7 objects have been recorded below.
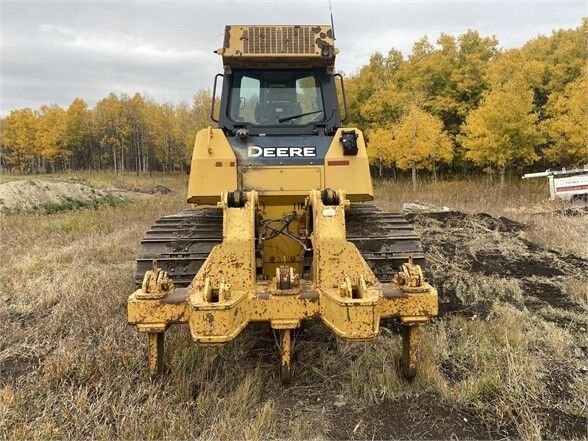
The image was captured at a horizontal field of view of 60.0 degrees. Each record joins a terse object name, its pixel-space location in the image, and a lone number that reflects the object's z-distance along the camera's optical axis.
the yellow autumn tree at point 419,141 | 27.45
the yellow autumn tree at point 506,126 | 22.91
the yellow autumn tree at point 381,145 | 29.53
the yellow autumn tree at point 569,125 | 22.45
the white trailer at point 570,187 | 17.20
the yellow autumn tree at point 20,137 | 59.34
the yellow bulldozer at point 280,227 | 3.38
